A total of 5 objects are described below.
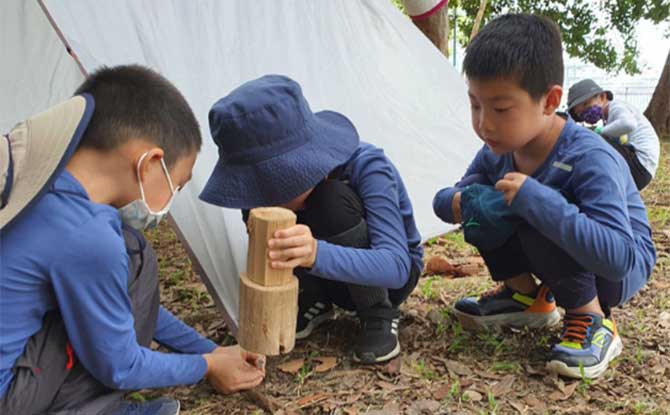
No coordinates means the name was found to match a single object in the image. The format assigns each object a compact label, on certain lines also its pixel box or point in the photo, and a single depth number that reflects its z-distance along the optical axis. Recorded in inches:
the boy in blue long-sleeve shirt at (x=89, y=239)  47.5
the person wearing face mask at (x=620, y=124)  145.7
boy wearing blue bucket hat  64.4
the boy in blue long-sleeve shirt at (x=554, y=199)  63.4
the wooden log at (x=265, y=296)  55.5
